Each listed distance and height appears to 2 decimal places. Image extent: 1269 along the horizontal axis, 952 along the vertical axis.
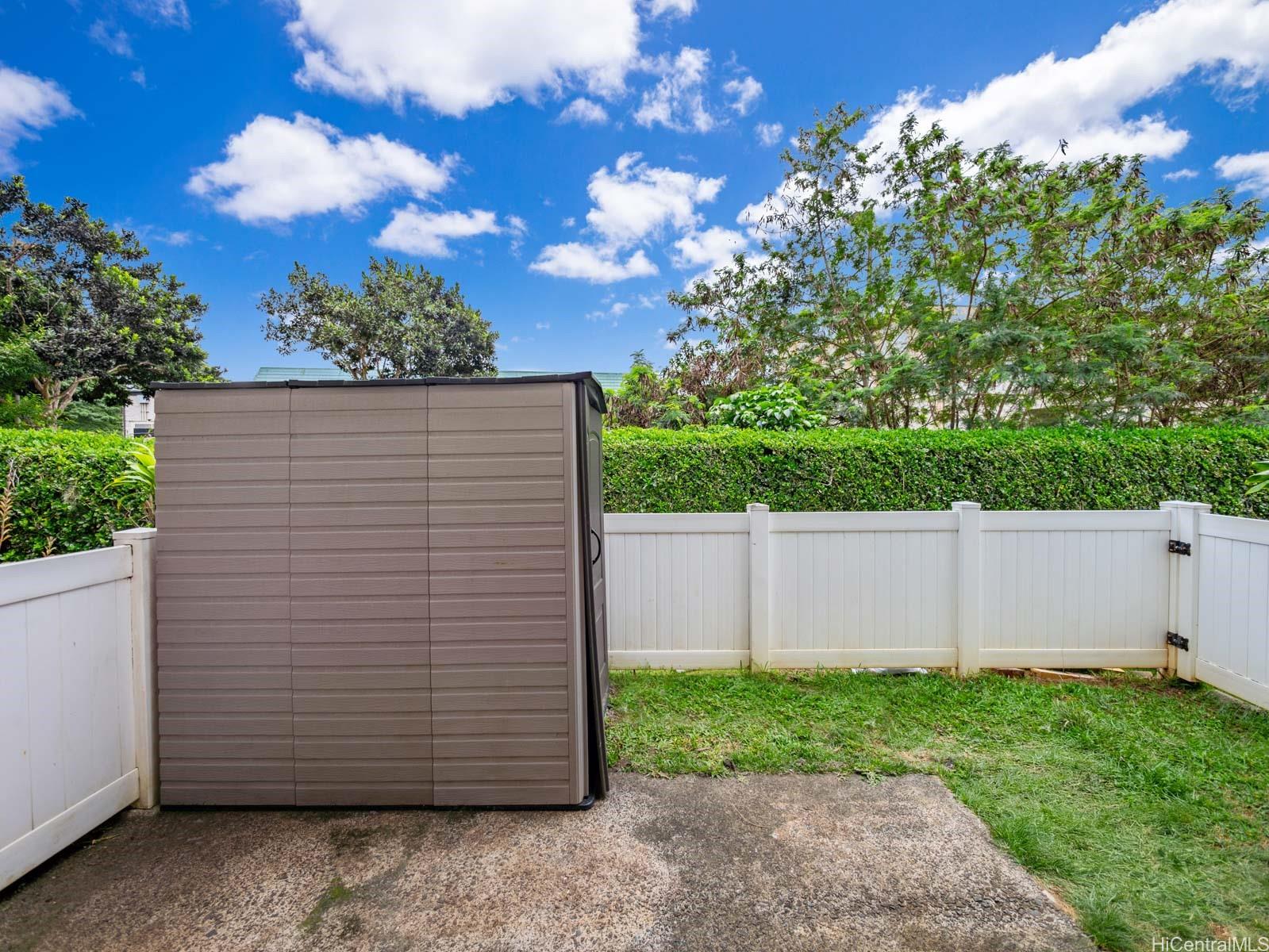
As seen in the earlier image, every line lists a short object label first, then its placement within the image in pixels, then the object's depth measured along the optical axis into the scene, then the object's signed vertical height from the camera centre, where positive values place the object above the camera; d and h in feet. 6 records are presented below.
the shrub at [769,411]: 15.70 +1.90
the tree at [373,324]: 42.34 +12.38
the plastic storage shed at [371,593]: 6.68 -1.56
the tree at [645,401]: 21.38 +2.95
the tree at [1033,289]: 16.14 +6.15
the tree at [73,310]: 32.12 +10.74
